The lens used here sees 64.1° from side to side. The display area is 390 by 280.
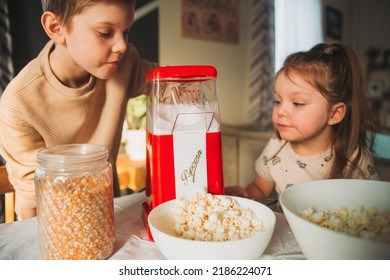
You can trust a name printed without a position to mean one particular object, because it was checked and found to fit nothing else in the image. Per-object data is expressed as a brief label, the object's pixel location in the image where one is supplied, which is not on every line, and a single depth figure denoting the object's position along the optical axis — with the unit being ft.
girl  2.48
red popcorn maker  1.63
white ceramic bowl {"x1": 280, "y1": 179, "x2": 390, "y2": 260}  1.13
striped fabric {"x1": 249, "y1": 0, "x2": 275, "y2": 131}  6.09
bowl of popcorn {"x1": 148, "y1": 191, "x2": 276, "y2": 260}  1.25
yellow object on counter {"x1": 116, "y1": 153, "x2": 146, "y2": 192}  3.12
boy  2.06
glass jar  1.35
